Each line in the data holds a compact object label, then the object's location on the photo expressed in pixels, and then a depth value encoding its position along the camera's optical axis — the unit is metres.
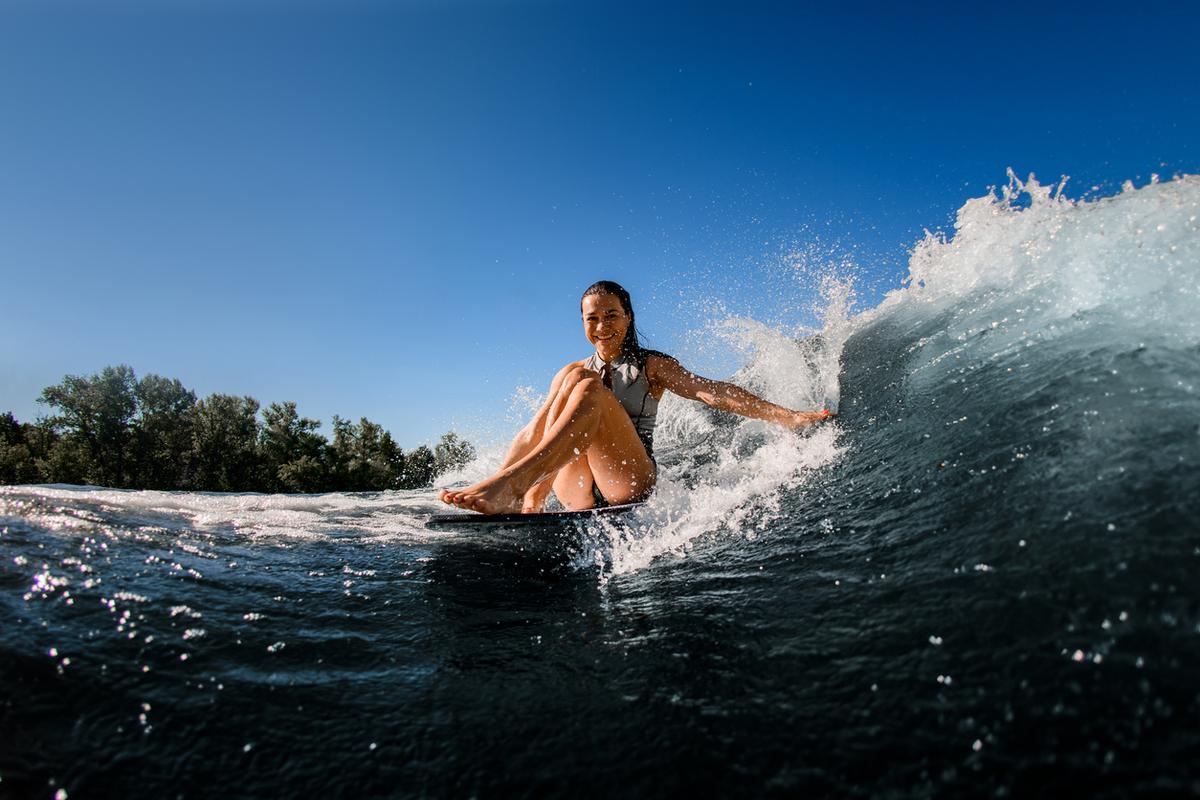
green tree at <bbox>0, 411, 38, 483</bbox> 33.75
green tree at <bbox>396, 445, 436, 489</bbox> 33.20
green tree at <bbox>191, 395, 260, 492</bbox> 34.62
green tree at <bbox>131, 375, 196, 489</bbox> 36.06
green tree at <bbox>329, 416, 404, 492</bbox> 31.53
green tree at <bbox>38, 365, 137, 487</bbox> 35.09
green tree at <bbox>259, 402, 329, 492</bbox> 30.78
